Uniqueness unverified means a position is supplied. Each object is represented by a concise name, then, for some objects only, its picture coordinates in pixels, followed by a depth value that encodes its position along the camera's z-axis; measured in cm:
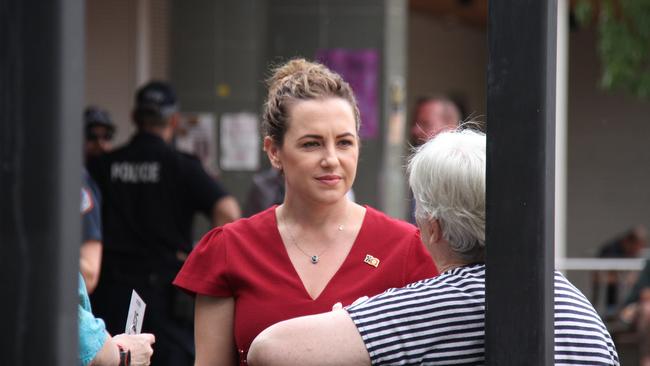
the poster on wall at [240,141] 1776
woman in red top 556
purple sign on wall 1462
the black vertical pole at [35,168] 303
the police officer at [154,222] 1024
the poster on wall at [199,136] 1820
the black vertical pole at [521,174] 376
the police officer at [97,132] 1285
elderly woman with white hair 414
